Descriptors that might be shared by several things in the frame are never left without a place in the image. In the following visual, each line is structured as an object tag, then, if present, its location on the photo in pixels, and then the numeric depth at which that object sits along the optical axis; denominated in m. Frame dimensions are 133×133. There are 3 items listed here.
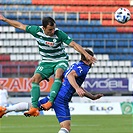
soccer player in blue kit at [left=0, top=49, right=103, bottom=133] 18.10
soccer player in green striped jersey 18.84
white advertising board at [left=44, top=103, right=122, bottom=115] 47.48
